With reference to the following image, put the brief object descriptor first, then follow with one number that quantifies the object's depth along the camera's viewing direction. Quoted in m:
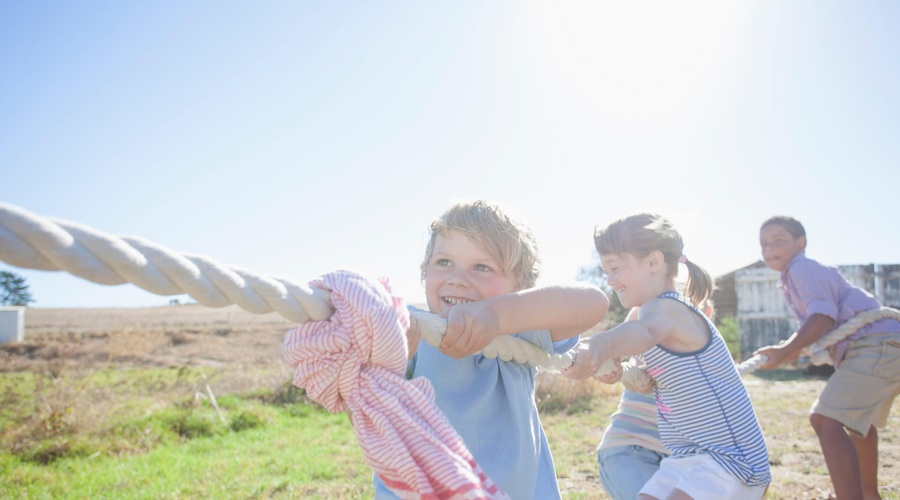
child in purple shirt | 3.76
